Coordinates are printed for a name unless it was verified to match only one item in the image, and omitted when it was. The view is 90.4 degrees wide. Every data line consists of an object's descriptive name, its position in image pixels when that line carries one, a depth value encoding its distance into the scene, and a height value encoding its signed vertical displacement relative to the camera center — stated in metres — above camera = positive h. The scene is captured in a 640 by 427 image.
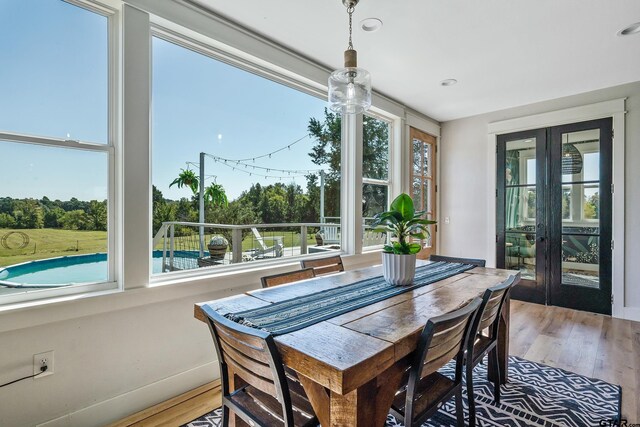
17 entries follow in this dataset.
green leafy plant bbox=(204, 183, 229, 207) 2.47 +0.12
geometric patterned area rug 1.84 -1.21
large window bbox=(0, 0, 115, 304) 1.66 +0.34
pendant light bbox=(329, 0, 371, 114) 1.86 +0.75
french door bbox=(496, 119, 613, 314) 3.69 -0.02
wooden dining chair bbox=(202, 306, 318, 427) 1.03 -0.62
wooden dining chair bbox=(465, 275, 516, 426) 1.49 -0.66
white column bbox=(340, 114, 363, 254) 3.56 +0.31
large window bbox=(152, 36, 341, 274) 2.25 +0.40
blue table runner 1.26 -0.44
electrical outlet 1.61 -0.78
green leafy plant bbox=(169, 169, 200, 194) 2.31 +0.23
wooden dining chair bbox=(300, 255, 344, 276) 2.33 -0.41
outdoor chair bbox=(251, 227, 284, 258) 2.80 -0.34
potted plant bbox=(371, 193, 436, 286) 1.86 -0.21
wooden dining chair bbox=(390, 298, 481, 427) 1.15 -0.62
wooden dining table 0.97 -0.45
